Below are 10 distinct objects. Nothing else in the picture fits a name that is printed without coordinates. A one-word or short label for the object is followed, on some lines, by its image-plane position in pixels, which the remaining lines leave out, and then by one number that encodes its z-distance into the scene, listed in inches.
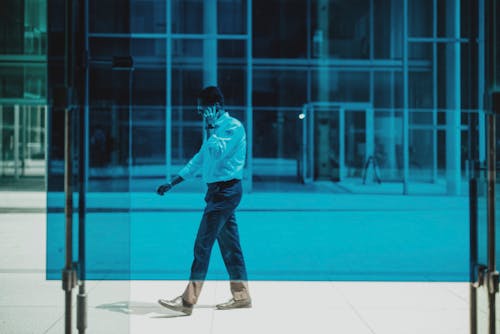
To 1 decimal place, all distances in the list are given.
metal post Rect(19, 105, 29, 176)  1012.5
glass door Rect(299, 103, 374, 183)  913.5
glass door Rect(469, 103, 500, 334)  149.6
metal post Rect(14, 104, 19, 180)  954.1
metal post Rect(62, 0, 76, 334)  150.8
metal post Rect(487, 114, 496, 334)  148.8
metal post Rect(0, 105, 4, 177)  1013.7
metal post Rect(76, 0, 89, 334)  162.4
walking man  217.8
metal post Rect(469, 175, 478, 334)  156.2
